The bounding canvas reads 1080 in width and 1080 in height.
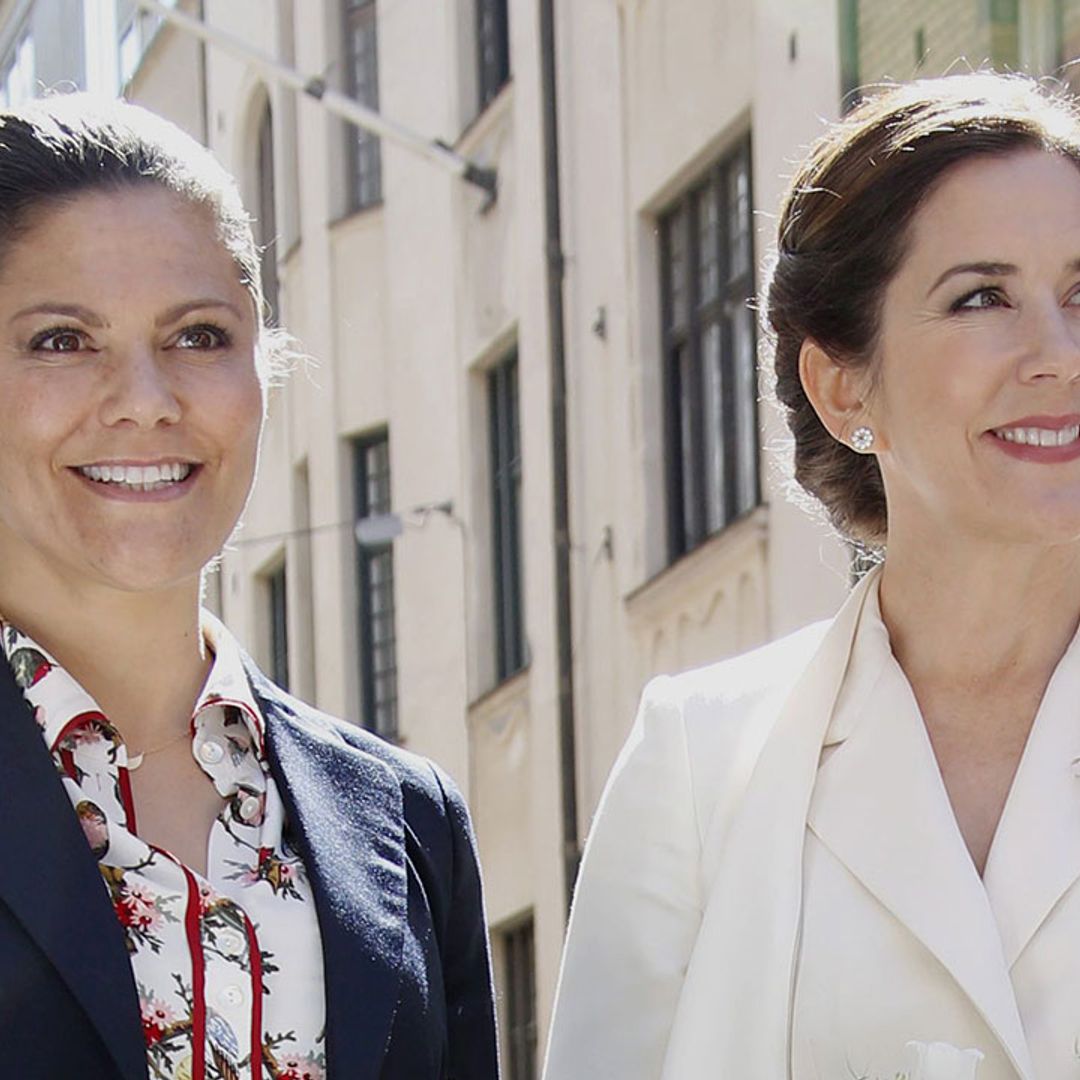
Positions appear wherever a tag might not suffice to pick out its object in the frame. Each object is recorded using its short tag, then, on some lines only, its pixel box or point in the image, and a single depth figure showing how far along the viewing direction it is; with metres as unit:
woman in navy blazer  3.65
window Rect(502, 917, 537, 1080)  16.47
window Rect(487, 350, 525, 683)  17.08
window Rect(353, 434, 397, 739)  19.50
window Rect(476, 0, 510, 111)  17.34
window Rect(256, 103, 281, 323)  21.08
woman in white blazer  4.00
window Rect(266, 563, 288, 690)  21.73
